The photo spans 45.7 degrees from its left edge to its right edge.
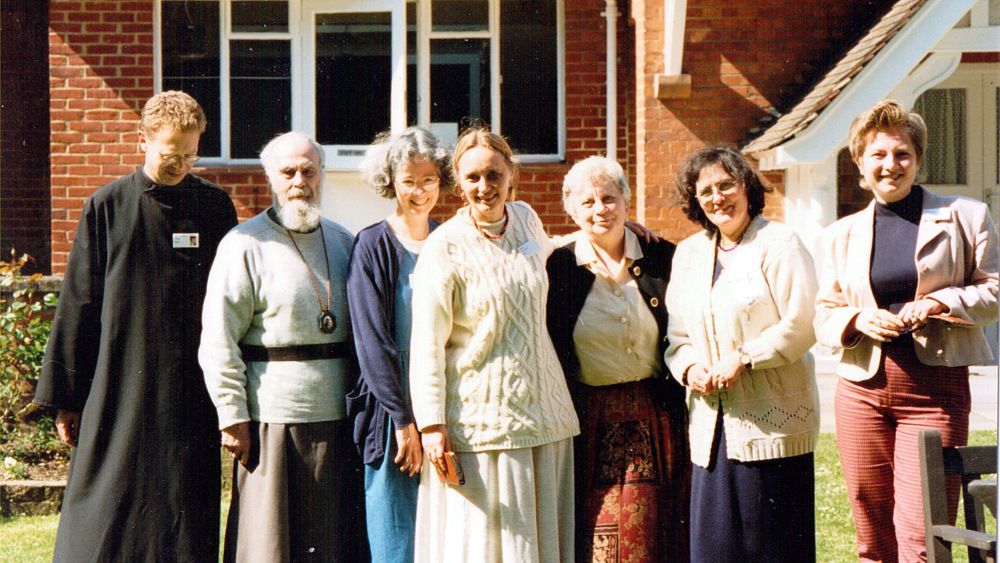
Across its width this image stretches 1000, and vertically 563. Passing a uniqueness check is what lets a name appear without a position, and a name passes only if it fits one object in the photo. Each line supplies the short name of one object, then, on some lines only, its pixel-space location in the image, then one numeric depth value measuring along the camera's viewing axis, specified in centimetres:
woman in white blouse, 425
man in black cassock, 436
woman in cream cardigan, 412
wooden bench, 344
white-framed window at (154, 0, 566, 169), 1052
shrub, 751
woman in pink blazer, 416
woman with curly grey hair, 405
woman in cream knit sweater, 397
